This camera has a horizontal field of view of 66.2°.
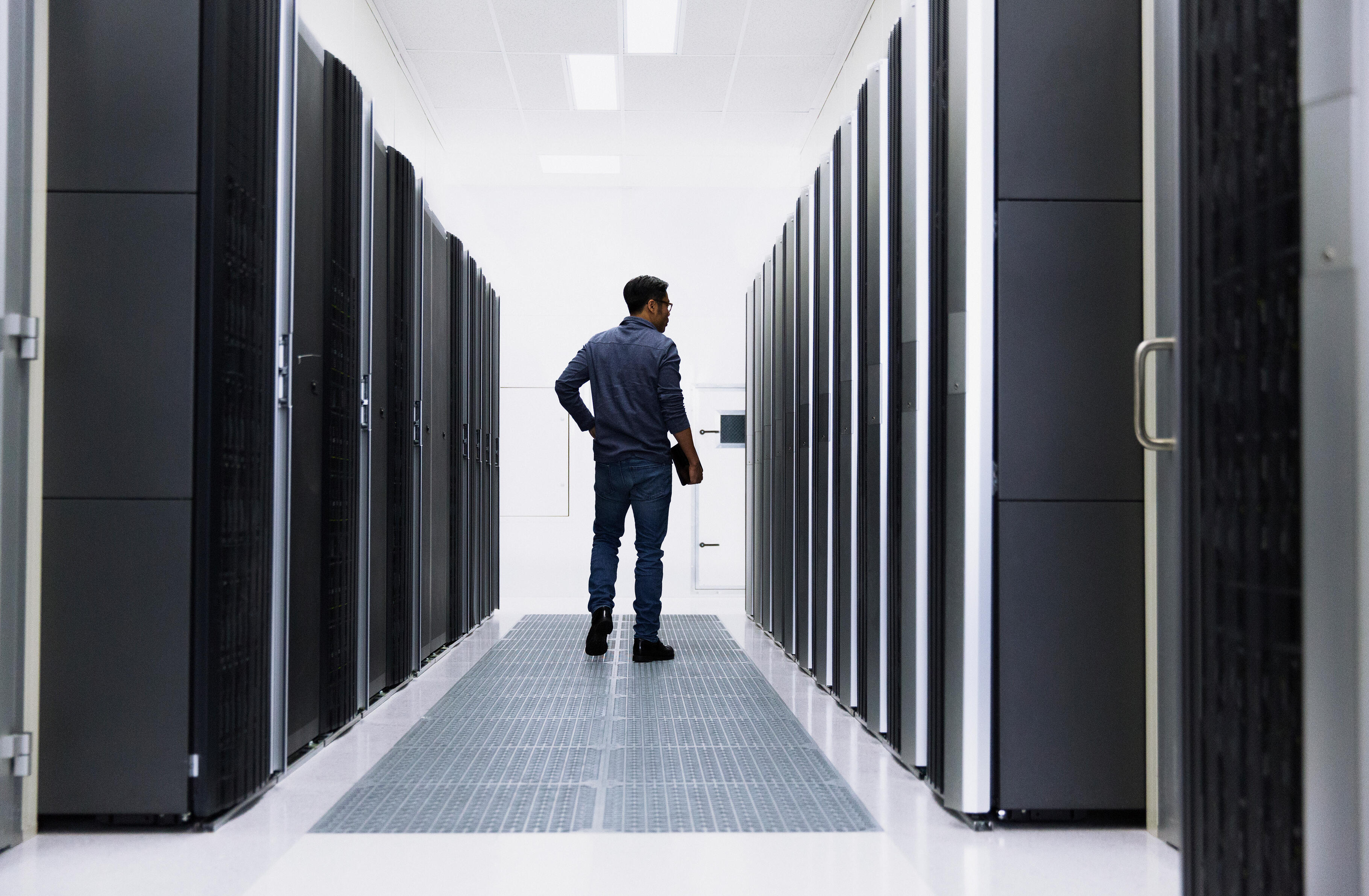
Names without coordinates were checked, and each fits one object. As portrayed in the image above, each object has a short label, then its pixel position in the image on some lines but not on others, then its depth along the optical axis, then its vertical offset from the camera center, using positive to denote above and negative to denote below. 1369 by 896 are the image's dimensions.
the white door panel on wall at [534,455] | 8.20 +0.10
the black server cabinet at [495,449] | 6.50 +0.12
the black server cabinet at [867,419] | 3.12 +0.15
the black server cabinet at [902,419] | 2.59 +0.13
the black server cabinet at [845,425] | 3.46 +0.15
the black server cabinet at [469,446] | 5.51 +0.11
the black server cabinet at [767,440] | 5.49 +0.15
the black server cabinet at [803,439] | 4.29 +0.13
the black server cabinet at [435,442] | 4.57 +0.12
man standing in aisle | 4.46 +0.09
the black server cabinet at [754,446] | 6.13 +0.13
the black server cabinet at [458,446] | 5.24 +0.11
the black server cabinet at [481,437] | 5.95 +0.17
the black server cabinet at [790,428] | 4.64 +0.19
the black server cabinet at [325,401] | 2.88 +0.19
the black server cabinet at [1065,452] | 2.21 +0.04
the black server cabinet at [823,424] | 3.86 +0.17
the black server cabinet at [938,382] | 2.35 +0.20
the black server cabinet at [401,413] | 3.88 +0.21
